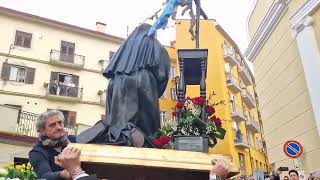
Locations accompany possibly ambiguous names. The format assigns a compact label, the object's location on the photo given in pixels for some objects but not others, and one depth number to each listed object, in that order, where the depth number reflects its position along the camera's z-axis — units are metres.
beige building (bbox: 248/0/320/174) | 8.24
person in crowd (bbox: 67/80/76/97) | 17.65
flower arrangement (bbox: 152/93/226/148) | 2.31
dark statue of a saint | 2.41
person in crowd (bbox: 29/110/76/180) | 1.71
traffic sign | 6.24
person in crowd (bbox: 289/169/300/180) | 4.93
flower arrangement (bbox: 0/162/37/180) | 2.30
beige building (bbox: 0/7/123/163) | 16.82
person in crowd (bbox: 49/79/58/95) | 17.24
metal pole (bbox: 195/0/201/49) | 3.04
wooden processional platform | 1.61
